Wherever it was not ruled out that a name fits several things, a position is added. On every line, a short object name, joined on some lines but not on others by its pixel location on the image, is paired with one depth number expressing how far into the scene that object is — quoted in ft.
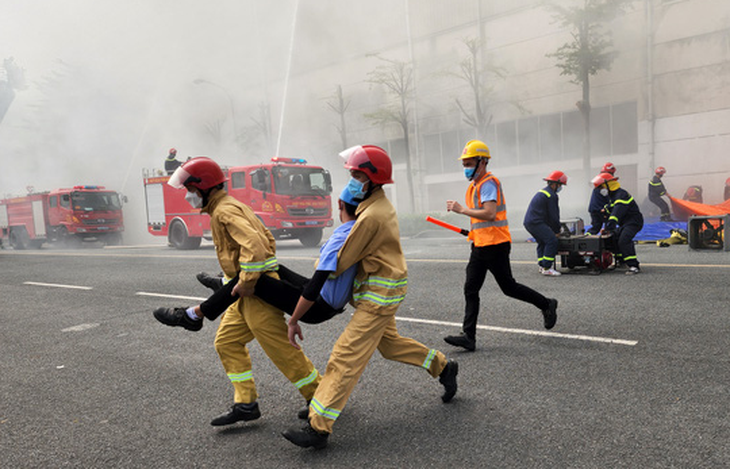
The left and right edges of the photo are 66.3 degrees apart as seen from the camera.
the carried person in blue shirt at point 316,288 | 8.73
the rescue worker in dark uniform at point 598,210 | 28.45
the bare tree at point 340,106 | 81.15
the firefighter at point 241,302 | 9.64
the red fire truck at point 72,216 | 69.97
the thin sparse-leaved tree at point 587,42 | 58.49
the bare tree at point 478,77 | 70.08
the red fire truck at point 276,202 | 47.62
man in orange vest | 14.05
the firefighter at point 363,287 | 8.72
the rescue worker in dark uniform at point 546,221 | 25.96
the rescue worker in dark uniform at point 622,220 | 25.73
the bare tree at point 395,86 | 73.26
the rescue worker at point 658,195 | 47.47
